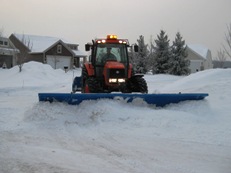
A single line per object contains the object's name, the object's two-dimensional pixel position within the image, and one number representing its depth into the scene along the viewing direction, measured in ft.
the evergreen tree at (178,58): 108.58
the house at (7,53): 122.29
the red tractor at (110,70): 29.89
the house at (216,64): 210.59
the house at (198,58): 177.88
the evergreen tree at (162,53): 110.73
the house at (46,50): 135.56
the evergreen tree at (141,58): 112.37
